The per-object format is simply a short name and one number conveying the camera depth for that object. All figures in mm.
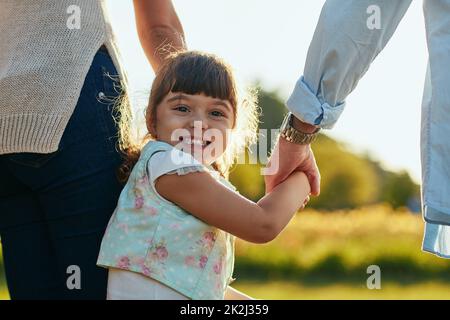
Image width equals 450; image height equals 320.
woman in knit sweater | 3834
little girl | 3901
